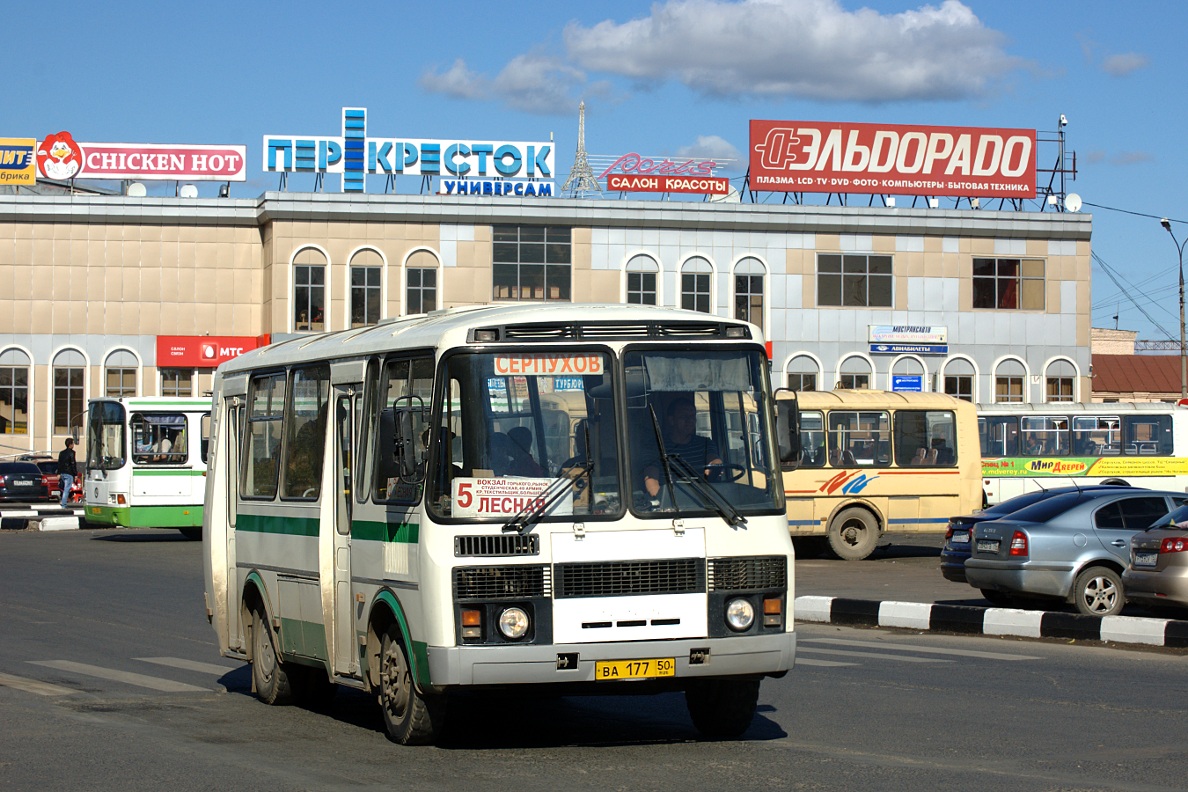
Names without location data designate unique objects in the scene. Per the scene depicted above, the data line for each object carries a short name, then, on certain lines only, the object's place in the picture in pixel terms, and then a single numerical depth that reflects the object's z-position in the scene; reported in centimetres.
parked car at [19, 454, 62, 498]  4864
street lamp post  6034
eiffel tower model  6075
